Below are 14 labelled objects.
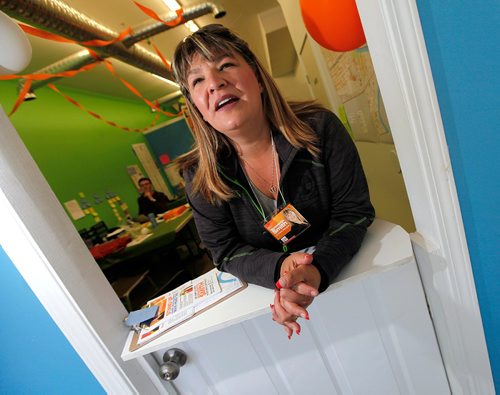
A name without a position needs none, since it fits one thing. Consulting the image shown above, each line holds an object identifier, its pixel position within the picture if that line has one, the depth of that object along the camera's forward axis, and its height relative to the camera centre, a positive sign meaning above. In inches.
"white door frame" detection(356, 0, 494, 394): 19.6 -10.5
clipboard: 27.3 -15.6
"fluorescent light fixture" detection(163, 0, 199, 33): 111.0 +62.5
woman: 28.7 -5.2
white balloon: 27.0 +17.7
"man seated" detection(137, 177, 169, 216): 181.2 -18.4
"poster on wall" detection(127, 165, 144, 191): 214.0 +4.2
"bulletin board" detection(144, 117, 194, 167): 259.0 +22.9
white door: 28.8 -26.4
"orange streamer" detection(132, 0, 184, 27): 104.0 +52.2
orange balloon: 27.9 +7.4
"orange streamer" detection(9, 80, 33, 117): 59.4 +28.5
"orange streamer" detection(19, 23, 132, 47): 43.7 +30.3
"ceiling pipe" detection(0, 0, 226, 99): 71.5 +54.9
